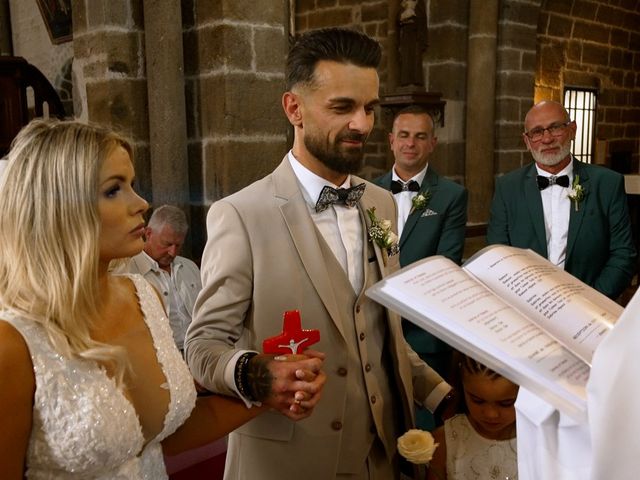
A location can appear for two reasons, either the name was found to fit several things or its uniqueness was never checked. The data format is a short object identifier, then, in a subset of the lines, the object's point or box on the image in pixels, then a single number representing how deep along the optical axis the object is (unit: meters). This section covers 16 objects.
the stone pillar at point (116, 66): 3.71
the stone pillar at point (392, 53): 7.12
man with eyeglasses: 3.27
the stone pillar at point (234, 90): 3.58
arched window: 9.83
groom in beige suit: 1.59
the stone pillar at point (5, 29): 8.52
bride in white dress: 1.19
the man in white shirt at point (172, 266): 3.58
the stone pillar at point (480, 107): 6.89
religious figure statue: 6.69
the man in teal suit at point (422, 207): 3.20
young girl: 1.89
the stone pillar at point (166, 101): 3.70
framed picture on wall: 7.09
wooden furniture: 5.13
